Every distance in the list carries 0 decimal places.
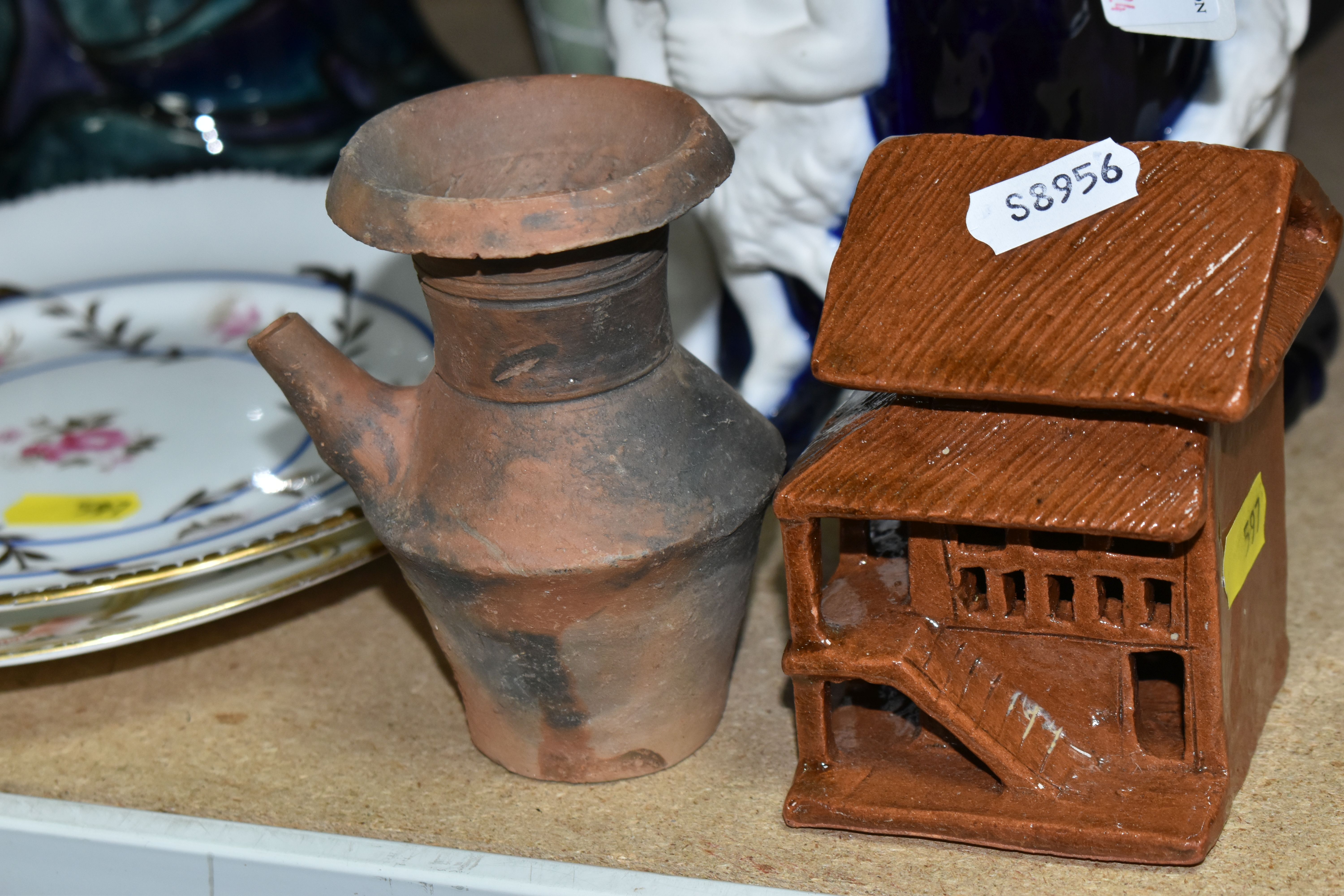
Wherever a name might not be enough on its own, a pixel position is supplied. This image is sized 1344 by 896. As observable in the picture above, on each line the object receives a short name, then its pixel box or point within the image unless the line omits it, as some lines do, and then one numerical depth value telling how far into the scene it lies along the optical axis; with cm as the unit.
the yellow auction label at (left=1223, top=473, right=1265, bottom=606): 59
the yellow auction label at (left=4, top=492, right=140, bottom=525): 70
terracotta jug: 59
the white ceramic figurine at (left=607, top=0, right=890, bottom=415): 67
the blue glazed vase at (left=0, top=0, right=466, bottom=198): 87
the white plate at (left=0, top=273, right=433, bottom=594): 69
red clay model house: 56
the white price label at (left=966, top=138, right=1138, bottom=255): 58
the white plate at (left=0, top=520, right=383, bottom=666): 65
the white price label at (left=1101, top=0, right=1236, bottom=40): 62
